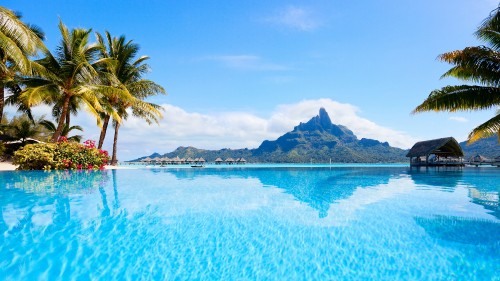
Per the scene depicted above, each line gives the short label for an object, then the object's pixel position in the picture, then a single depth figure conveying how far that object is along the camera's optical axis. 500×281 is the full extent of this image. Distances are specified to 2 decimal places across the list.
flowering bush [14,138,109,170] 13.66
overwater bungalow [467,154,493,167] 36.06
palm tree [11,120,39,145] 18.71
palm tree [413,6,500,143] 7.99
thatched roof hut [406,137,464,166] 26.20
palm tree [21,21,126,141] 14.08
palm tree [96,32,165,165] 17.81
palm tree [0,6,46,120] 9.02
